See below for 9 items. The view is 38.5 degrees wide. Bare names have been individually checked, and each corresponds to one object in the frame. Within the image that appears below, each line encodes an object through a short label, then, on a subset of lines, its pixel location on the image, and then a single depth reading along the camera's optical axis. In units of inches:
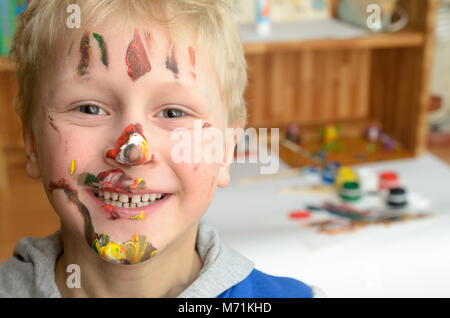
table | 34.4
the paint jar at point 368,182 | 50.5
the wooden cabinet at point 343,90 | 57.7
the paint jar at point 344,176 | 50.2
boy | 16.1
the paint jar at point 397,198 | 47.1
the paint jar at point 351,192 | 48.6
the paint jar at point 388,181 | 50.6
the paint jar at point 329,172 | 52.1
